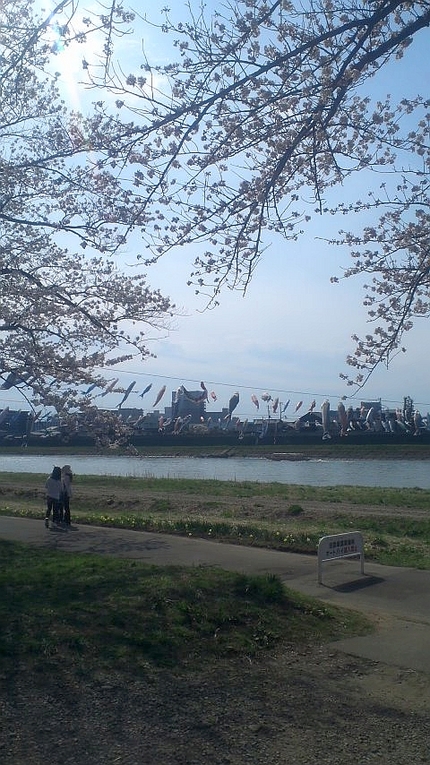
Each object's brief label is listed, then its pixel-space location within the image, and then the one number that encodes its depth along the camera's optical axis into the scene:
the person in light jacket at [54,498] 17.89
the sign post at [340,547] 10.77
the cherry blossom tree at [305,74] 8.37
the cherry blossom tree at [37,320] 14.38
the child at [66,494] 17.83
